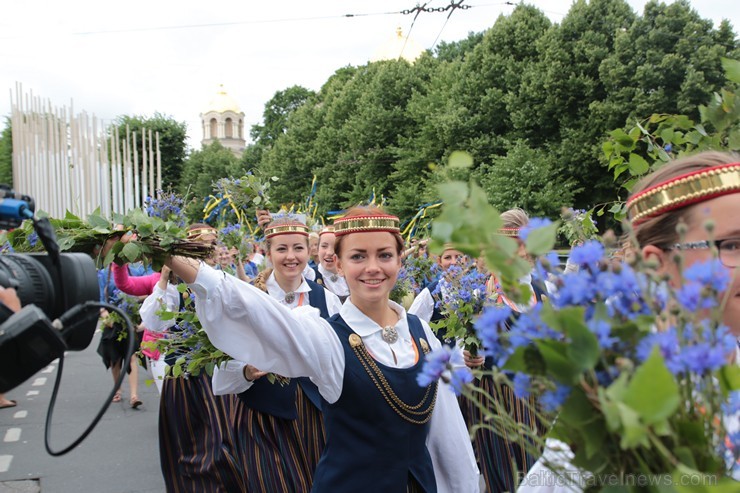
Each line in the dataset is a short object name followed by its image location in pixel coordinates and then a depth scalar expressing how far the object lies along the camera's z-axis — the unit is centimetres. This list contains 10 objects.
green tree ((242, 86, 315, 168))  4981
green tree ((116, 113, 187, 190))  4597
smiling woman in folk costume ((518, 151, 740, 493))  141
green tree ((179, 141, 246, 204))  4853
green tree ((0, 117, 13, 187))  4034
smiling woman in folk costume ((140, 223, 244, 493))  459
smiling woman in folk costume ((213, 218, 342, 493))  415
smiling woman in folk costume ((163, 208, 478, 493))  236
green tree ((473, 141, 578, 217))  2114
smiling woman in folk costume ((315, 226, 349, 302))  736
